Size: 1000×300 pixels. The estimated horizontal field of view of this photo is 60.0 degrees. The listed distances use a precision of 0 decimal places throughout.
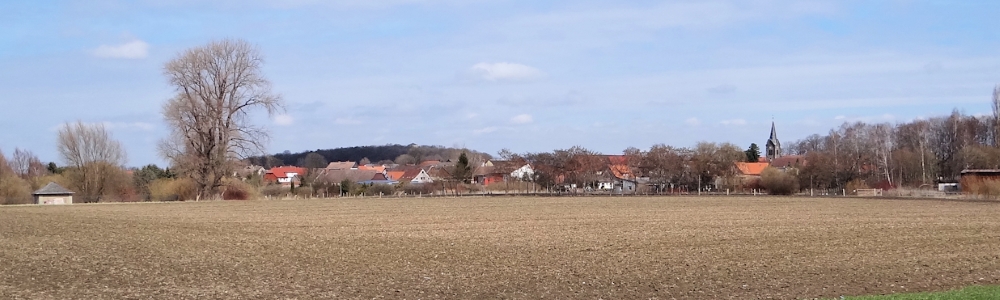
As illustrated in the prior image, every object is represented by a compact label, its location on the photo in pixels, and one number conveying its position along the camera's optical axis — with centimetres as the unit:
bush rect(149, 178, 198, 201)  8000
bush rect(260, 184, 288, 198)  9844
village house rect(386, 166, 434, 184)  15414
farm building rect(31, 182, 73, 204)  7681
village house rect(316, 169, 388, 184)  16155
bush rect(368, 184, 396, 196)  10269
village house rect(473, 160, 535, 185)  12549
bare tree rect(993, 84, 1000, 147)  9988
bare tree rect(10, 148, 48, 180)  11750
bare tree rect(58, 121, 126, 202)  8800
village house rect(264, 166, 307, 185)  17782
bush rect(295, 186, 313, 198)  9640
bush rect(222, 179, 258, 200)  7688
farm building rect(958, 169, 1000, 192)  6676
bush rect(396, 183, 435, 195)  11200
